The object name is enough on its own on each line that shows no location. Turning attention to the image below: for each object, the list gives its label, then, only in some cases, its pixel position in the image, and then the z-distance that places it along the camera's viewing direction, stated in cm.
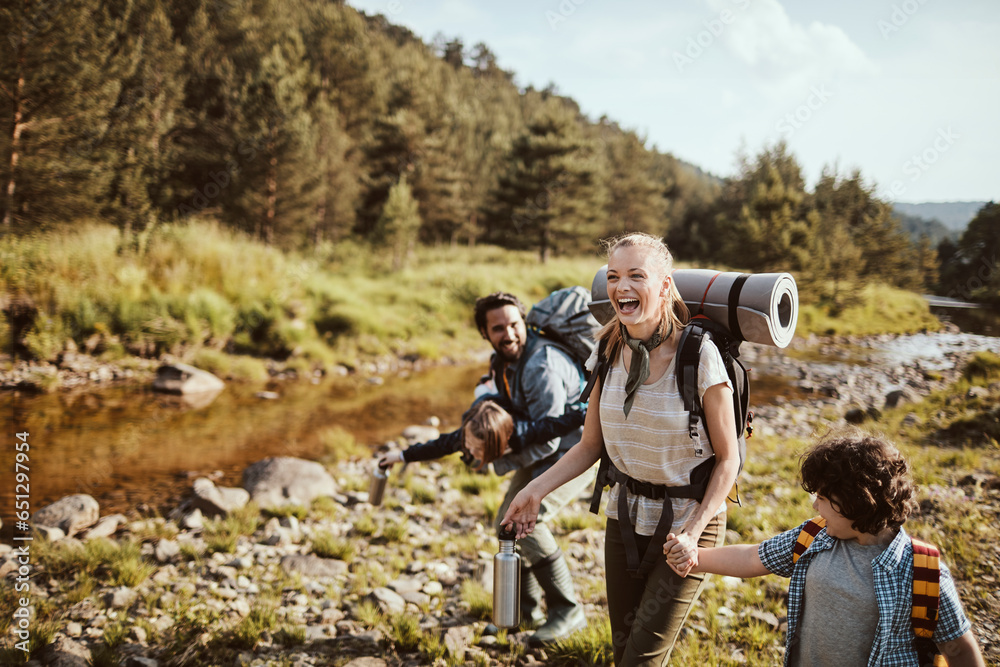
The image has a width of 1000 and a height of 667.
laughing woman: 215
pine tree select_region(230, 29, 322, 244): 2100
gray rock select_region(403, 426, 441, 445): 924
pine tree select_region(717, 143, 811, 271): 2822
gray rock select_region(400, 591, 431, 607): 430
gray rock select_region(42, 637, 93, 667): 332
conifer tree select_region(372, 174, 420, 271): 2309
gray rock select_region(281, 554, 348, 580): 479
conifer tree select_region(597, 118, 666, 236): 4288
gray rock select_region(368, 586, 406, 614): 412
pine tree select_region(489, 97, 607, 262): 3073
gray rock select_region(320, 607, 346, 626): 402
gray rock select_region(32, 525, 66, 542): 519
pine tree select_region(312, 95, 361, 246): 2738
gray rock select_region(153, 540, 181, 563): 502
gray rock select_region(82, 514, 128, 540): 551
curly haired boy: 169
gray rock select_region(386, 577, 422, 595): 448
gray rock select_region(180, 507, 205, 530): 577
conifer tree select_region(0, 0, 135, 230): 1257
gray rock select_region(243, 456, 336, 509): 650
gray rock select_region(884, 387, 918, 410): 1003
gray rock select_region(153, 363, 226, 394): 1141
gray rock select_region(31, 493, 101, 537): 559
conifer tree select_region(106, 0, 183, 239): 1780
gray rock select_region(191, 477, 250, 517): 612
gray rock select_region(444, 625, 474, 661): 350
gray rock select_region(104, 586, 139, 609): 414
